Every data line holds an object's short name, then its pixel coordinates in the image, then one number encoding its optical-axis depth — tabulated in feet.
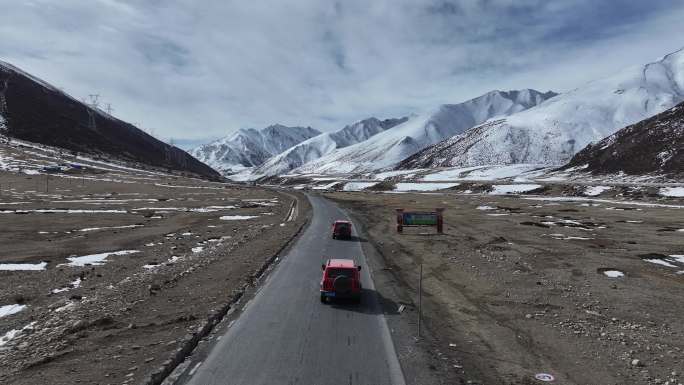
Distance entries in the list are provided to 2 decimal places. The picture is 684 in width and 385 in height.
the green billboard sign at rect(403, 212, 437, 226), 155.94
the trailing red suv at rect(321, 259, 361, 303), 62.13
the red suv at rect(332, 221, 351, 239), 136.67
